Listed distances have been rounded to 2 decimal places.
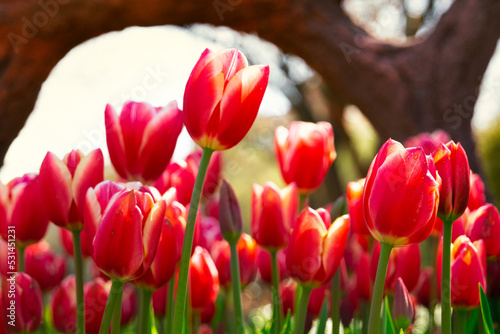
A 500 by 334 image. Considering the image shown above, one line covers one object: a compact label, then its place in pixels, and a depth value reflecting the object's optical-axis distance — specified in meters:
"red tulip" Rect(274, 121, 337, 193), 1.23
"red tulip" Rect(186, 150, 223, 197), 1.34
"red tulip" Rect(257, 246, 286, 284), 1.31
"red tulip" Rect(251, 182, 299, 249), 1.16
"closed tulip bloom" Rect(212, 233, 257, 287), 1.25
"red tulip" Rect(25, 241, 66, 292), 1.29
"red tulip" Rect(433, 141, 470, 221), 1.06
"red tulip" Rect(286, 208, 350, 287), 1.08
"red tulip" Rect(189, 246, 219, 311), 1.15
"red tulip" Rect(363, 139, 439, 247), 1.02
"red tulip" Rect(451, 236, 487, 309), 1.11
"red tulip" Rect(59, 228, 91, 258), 1.26
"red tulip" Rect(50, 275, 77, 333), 1.20
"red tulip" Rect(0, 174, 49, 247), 1.15
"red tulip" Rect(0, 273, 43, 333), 1.11
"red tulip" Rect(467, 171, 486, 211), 1.22
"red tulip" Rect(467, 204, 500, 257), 1.15
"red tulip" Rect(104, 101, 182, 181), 1.11
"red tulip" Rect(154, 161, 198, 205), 1.20
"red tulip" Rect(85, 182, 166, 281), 1.01
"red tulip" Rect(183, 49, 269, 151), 1.03
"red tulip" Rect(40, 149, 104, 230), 1.09
